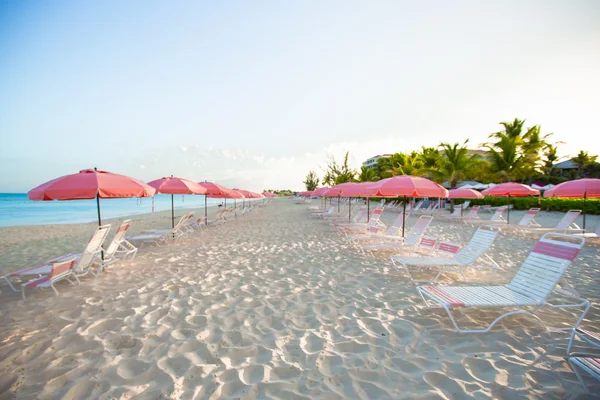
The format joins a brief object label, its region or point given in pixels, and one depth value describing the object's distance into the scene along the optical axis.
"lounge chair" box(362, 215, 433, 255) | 6.46
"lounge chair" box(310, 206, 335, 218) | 16.23
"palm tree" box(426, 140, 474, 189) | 20.98
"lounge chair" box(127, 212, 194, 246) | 7.84
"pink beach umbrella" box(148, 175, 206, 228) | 8.19
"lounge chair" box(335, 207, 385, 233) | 9.36
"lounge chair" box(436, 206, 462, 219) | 15.22
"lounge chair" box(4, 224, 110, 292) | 4.47
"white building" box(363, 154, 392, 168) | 99.19
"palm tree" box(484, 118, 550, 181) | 22.80
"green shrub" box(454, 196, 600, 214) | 15.59
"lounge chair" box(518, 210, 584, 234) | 9.16
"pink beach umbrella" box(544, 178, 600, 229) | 7.81
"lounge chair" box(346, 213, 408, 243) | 7.60
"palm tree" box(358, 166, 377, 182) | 30.50
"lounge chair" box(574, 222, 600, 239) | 7.61
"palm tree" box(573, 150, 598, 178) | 35.32
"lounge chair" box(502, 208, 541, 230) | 10.55
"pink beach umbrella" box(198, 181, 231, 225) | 11.80
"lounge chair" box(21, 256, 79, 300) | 4.05
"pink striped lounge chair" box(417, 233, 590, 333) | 3.05
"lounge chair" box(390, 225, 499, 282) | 4.73
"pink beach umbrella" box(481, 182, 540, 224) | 12.11
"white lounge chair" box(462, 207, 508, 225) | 12.01
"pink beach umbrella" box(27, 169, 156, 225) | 4.70
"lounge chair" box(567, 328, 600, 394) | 2.00
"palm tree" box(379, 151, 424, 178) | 26.66
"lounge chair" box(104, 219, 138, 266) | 5.42
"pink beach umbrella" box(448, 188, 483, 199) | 14.45
